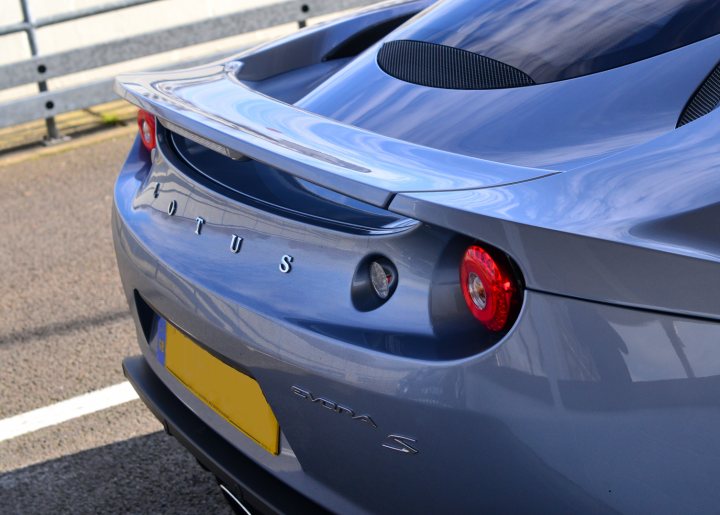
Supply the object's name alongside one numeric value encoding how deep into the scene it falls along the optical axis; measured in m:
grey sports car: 3.33
